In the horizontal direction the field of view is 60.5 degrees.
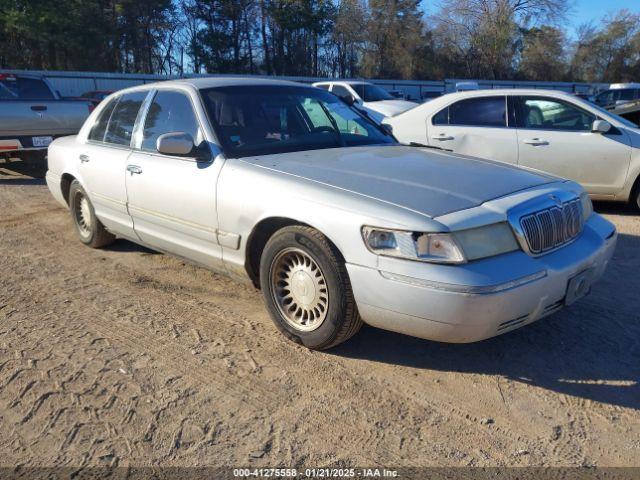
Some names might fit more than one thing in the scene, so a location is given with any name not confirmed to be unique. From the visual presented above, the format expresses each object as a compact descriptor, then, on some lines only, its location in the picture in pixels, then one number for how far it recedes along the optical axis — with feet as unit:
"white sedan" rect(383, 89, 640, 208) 21.27
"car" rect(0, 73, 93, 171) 29.81
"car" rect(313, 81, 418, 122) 47.28
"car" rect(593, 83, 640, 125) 66.80
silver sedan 8.94
